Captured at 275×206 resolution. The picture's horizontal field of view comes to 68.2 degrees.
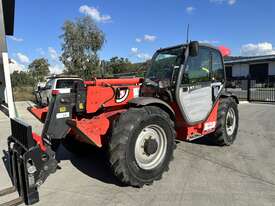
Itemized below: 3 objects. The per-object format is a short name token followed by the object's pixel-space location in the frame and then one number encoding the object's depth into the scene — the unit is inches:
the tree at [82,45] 680.7
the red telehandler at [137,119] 103.6
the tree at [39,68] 1134.2
